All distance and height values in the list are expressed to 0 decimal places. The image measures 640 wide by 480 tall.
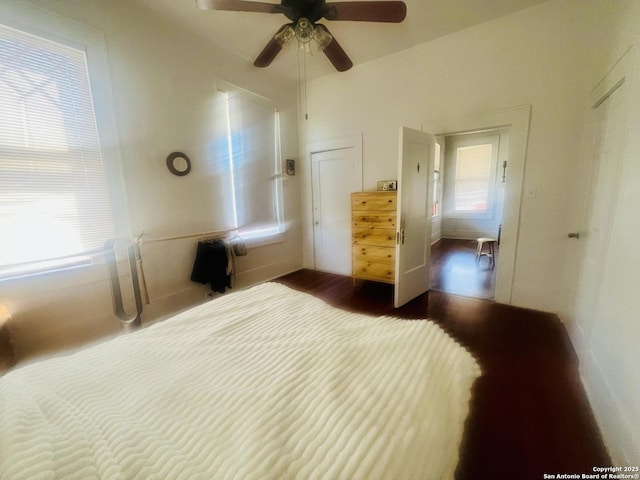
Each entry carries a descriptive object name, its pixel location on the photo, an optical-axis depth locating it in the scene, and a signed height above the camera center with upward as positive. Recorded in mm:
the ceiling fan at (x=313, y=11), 1396 +1131
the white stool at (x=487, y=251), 3911 -962
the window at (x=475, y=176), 5332 +472
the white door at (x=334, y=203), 3348 -62
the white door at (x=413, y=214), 2342 -178
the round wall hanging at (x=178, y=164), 2275 +372
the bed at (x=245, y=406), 517 -569
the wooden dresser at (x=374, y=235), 2773 -448
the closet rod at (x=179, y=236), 2060 -337
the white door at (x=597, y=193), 1441 +3
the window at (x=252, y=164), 2811 +462
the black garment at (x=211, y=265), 2471 -668
